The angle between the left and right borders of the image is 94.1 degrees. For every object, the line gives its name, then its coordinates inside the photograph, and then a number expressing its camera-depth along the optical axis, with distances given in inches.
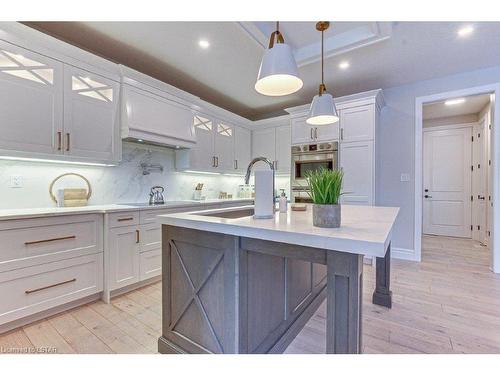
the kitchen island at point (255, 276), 34.0
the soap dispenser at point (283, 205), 67.3
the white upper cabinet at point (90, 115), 85.0
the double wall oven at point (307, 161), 139.1
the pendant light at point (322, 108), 73.0
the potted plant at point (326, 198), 42.3
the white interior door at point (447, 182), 194.1
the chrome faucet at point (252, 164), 61.8
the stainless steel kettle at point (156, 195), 118.6
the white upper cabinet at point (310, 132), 140.3
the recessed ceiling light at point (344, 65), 112.8
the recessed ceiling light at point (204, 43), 95.6
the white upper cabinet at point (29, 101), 72.1
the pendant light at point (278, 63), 49.1
